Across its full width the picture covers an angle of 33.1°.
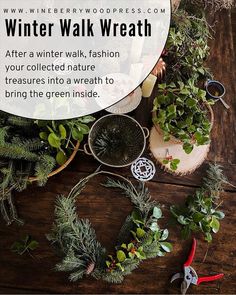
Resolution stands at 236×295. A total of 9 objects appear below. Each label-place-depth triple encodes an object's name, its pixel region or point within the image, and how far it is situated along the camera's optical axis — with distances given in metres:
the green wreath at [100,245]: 0.95
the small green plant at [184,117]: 1.06
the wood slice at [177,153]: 1.14
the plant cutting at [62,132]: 1.01
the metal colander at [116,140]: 1.10
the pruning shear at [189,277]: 1.01
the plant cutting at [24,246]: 1.01
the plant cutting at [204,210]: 1.04
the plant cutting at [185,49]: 1.19
